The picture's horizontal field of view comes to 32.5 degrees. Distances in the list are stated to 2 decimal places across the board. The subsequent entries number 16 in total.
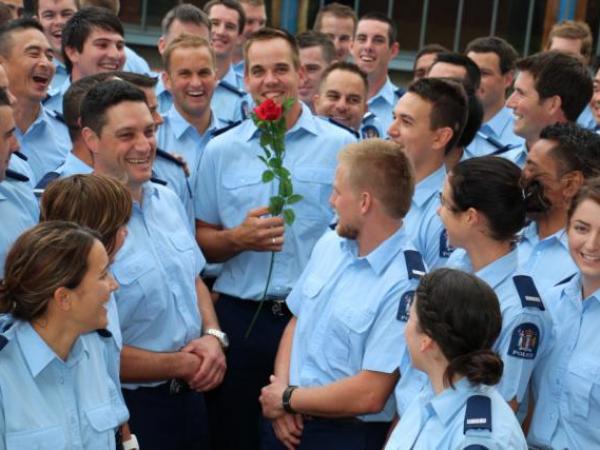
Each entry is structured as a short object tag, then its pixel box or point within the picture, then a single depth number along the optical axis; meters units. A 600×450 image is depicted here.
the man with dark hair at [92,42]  5.98
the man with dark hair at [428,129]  4.25
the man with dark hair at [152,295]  3.78
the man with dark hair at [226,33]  7.30
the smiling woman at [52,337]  2.84
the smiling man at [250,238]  4.50
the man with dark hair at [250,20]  7.97
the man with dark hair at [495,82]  6.56
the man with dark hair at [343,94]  5.86
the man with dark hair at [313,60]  6.82
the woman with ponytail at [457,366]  2.71
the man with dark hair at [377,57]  7.37
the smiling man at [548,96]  5.03
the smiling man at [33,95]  5.31
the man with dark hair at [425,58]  7.05
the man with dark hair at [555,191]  3.79
